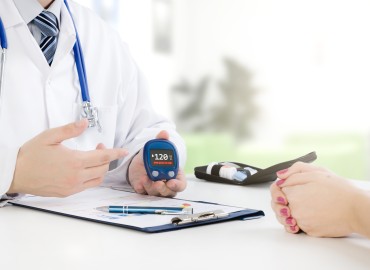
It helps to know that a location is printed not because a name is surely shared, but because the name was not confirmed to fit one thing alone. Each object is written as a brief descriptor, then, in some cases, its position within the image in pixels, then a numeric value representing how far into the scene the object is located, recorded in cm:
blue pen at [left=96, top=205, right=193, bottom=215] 155
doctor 162
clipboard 148
